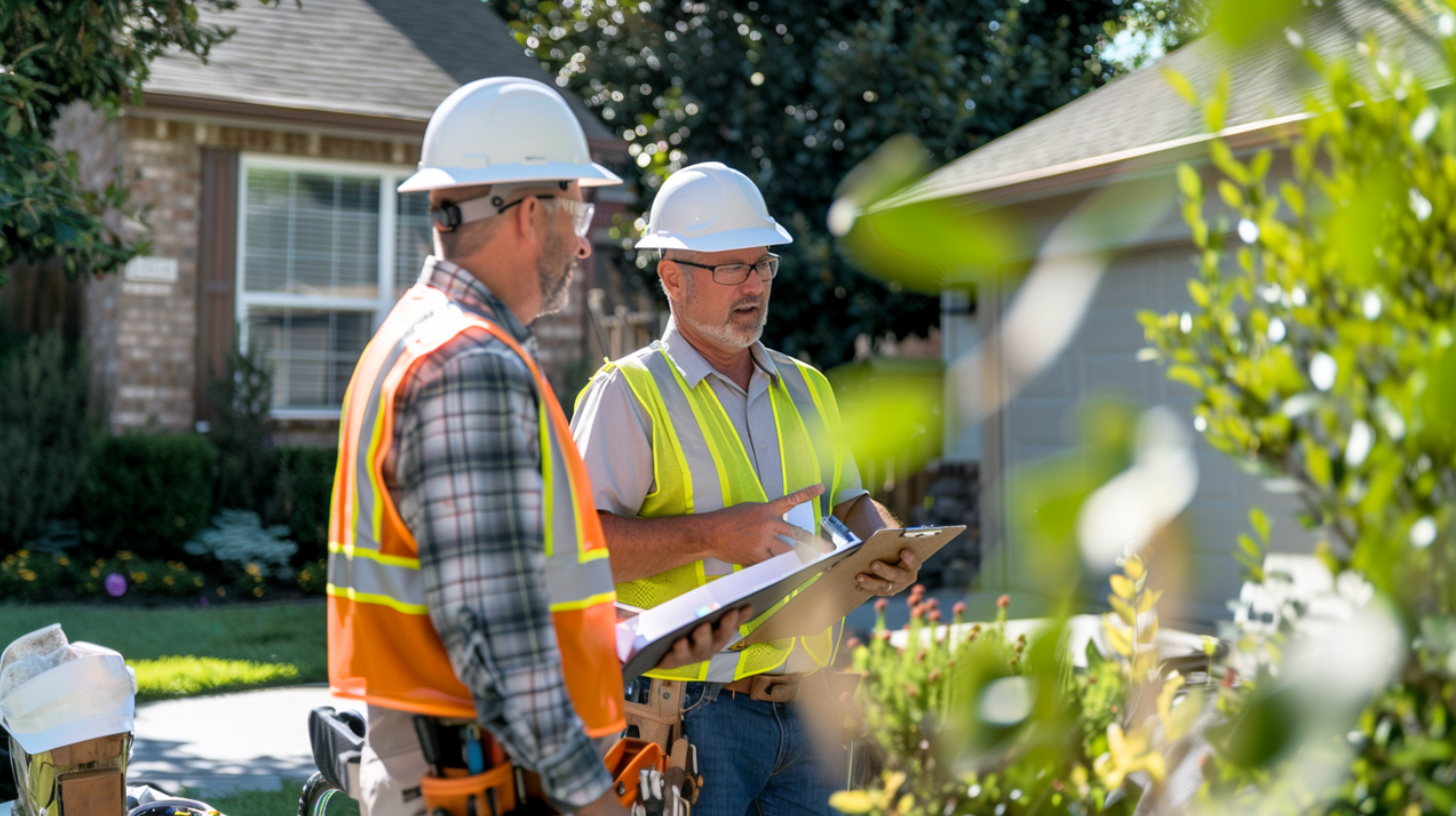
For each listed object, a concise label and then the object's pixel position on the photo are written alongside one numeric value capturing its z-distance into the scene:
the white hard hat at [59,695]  3.20
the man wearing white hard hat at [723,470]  2.59
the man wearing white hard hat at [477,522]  1.71
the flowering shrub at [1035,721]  0.71
